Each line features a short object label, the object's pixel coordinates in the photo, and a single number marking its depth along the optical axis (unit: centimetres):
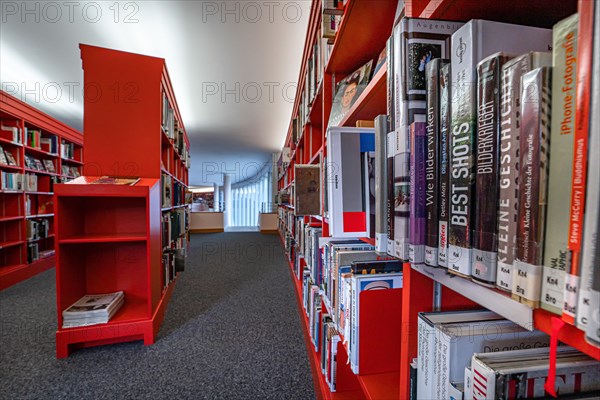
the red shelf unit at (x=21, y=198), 295
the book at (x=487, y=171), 30
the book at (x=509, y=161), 28
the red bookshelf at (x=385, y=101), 31
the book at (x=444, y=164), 37
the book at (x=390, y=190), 48
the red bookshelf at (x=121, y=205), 169
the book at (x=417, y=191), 42
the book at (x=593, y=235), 21
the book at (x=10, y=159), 301
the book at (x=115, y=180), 162
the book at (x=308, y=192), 151
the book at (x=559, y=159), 24
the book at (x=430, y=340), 47
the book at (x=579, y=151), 22
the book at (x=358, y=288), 74
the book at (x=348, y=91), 100
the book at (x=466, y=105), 34
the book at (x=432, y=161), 39
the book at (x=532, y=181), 26
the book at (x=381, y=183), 53
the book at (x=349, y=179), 73
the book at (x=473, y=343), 43
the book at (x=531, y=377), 34
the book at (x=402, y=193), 44
